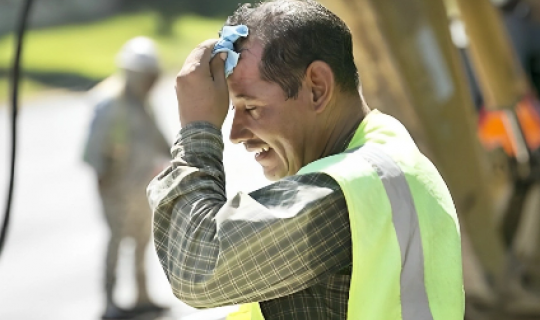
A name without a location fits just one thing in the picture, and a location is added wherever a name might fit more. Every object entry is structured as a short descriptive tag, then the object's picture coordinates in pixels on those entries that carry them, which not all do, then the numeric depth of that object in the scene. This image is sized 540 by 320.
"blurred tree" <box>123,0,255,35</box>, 25.55
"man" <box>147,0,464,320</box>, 2.57
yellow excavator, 7.41
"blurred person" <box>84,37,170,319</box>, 9.55
